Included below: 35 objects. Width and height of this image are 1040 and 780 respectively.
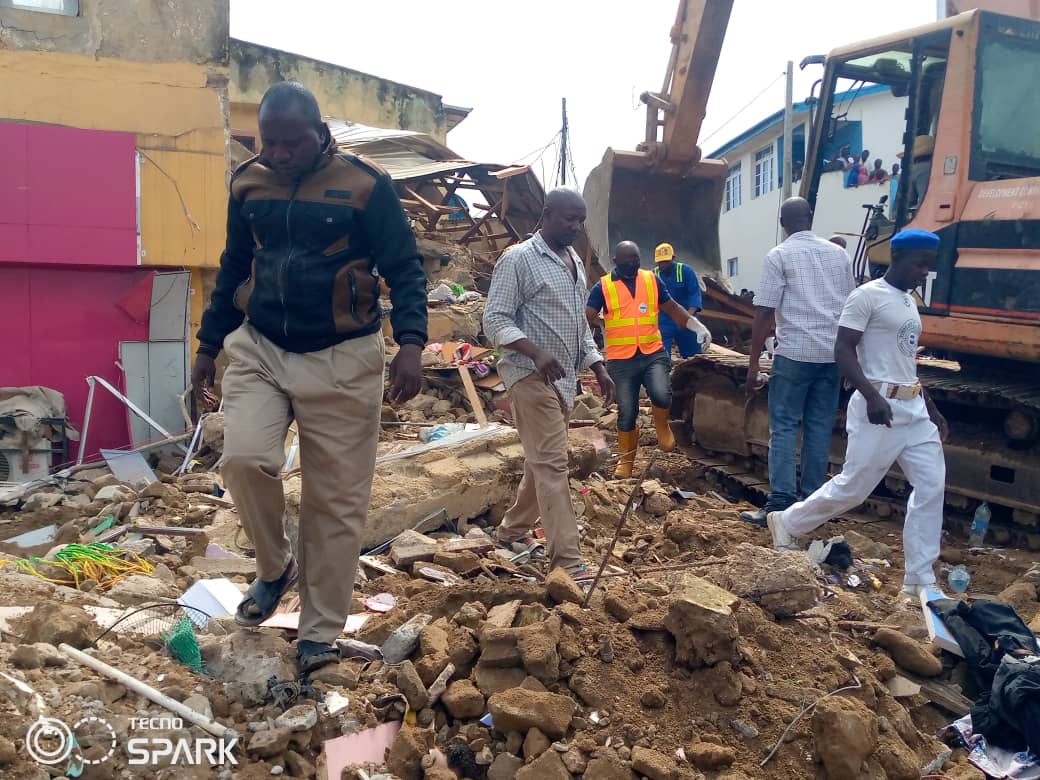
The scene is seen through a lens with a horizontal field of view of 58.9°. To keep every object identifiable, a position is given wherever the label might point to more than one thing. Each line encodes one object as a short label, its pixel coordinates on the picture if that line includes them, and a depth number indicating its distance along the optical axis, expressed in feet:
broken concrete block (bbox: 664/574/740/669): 10.83
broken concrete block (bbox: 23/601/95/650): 10.16
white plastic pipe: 9.04
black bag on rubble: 10.53
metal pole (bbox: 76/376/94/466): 28.86
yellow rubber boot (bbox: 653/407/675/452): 24.92
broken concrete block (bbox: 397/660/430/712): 10.32
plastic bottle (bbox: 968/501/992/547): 20.20
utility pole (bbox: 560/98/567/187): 95.39
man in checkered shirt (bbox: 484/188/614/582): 14.48
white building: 68.85
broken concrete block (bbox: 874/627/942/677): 12.35
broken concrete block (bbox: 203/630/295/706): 9.88
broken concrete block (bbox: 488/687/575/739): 9.82
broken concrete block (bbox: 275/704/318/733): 9.34
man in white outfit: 15.29
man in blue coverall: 29.14
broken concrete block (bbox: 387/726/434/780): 9.45
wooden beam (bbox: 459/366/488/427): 30.37
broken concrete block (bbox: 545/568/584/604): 12.30
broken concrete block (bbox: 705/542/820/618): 12.77
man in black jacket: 10.39
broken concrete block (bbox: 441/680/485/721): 10.29
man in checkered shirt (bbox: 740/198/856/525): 18.90
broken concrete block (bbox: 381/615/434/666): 11.24
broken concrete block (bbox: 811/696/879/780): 9.86
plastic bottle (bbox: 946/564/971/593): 16.78
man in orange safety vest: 23.81
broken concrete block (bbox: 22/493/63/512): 22.97
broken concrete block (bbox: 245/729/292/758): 9.02
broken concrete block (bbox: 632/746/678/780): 9.38
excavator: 19.20
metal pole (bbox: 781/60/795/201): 41.47
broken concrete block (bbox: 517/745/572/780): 9.19
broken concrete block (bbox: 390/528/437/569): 15.51
